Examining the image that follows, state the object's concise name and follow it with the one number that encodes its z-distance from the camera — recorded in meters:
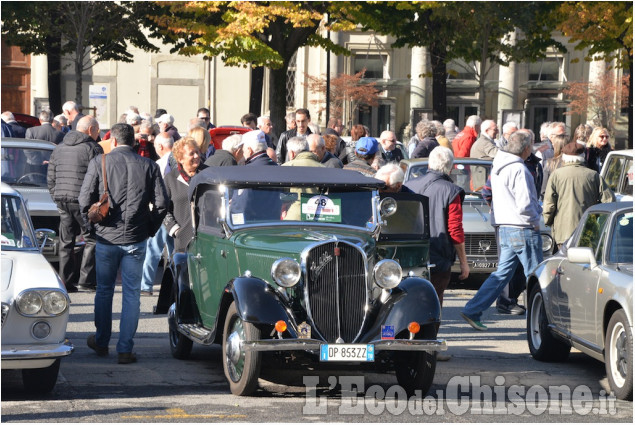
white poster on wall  33.75
